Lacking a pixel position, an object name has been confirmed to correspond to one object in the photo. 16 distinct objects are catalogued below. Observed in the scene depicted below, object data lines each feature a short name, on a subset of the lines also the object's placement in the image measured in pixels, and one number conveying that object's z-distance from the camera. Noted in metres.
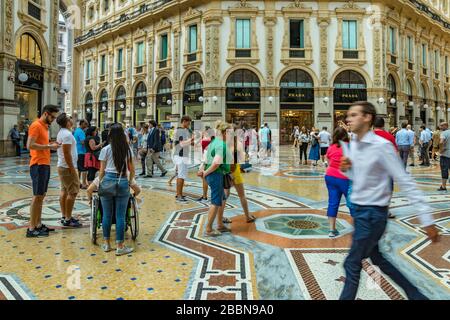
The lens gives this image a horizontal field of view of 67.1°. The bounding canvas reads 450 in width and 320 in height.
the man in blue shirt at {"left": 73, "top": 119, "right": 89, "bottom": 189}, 8.02
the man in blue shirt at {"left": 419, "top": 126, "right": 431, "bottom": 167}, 14.26
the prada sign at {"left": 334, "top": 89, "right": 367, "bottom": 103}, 25.78
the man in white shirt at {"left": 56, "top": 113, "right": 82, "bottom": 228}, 4.74
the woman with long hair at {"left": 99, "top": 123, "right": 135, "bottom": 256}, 3.91
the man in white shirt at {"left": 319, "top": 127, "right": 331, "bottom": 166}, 13.41
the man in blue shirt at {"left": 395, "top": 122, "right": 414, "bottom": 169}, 10.86
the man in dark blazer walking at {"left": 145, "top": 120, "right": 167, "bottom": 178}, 10.12
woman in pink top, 4.53
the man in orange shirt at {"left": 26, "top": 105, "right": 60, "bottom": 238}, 4.48
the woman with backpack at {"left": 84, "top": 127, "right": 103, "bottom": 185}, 7.38
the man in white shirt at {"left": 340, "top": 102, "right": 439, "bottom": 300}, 2.32
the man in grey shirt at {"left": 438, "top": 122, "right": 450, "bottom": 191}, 7.86
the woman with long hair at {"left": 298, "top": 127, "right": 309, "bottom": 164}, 14.65
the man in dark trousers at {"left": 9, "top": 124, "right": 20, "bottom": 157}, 16.11
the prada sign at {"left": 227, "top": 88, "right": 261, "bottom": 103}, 25.75
